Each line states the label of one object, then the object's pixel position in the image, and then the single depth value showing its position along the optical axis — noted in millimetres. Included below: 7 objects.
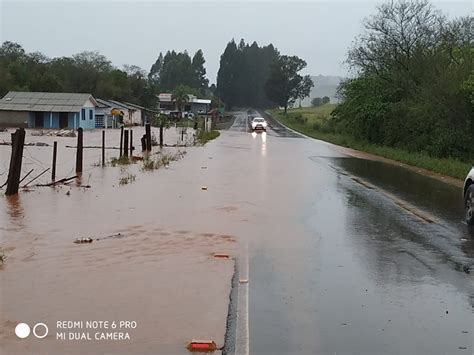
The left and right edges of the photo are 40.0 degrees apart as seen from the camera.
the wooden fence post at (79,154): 20047
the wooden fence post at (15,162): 14125
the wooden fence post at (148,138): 33031
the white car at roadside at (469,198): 11906
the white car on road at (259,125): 68875
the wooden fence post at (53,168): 17606
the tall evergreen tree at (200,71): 183175
